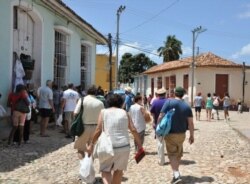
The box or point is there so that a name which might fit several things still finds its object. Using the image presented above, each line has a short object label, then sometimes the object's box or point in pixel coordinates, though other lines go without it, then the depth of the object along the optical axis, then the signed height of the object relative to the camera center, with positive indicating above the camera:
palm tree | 40.13 +6.07
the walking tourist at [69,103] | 7.82 -0.37
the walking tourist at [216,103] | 15.02 -0.63
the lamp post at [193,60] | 23.57 +2.69
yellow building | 23.40 +1.58
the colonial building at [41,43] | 7.21 +1.53
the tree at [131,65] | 42.31 +3.90
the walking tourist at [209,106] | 14.44 -0.76
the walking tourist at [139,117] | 6.06 -0.58
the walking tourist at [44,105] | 7.78 -0.43
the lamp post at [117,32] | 20.05 +4.31
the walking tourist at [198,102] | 13.89 -0.54
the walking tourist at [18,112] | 6.41 -0.52
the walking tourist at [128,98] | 8.09 -0.22
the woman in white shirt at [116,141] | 3.46 -0.63
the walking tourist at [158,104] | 6.02 -0.28
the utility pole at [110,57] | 17.47 +2.17
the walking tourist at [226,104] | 14.55 -0.65
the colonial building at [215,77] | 23.67 +1.27
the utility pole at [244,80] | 23.91 +0.98
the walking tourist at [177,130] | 4.67 -0.65
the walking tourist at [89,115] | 4.40 -0.39
